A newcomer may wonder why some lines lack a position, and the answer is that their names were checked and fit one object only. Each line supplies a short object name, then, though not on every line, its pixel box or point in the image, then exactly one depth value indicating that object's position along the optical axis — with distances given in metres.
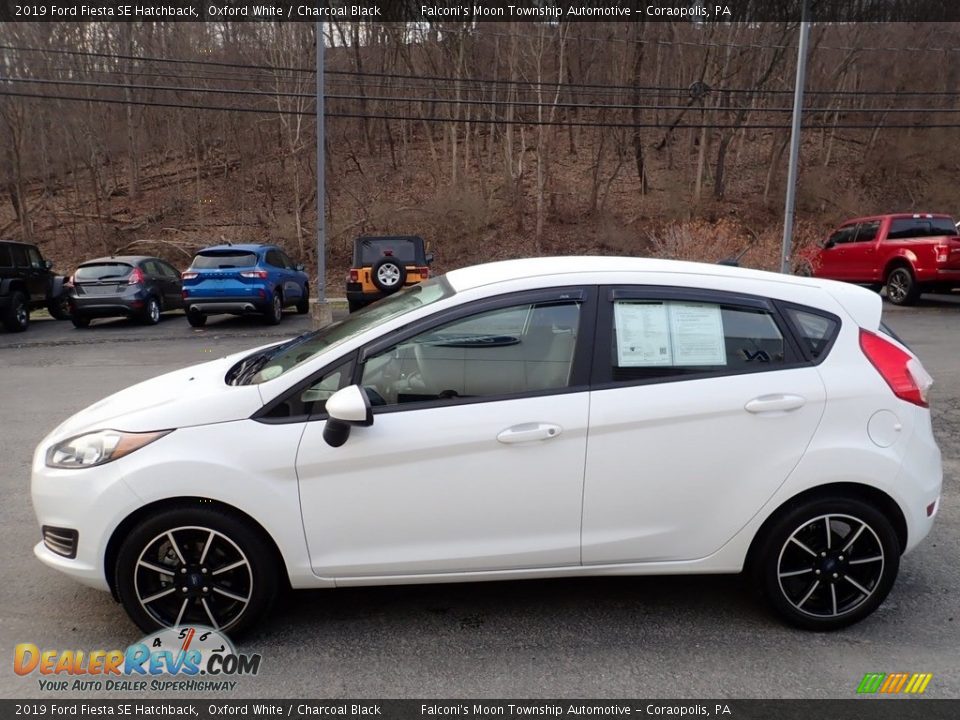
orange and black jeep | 15.18
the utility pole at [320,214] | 15.11
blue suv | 14.55
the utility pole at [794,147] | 15.88
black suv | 14.52
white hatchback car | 3.05
